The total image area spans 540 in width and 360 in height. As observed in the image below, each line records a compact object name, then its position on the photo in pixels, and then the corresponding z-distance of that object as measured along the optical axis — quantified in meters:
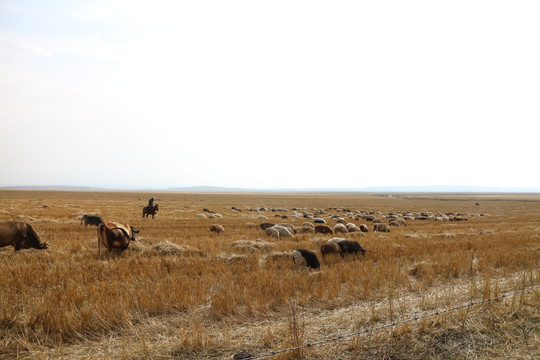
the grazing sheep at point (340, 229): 20.30
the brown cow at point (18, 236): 11.18
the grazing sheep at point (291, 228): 19.67
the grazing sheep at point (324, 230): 19.62
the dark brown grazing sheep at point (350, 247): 12.12
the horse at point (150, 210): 27.83
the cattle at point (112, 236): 11.48
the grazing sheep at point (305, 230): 20.01
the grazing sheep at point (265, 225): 20.87
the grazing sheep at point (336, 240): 12.82
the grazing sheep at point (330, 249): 12.02
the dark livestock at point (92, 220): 20.28
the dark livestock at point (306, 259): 10.22
